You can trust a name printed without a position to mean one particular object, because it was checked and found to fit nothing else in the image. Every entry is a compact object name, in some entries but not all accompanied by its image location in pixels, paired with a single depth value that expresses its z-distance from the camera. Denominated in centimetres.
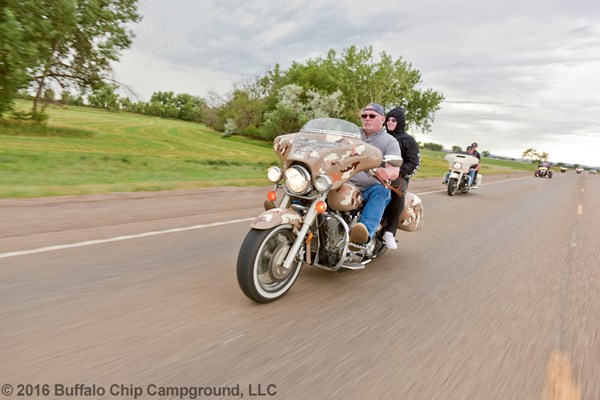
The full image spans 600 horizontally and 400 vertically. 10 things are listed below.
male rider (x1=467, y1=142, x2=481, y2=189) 1603
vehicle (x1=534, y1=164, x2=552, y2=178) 4602
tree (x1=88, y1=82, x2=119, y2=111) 2661
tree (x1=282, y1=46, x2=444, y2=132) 4978
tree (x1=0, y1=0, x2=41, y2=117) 1875
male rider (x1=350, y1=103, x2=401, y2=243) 394
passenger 483
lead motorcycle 328
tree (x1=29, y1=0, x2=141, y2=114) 2170
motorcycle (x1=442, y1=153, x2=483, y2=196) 1472
